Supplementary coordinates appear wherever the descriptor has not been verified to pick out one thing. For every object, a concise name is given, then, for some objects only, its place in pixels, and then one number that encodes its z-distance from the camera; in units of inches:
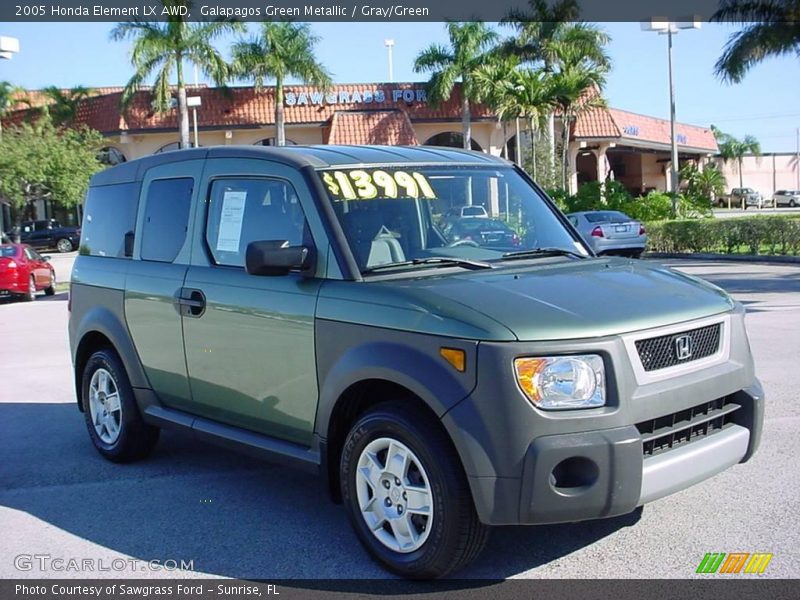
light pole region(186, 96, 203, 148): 1372.8
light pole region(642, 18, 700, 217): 1286.9
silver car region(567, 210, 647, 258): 1008.9
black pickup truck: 1888.5
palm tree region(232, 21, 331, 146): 1614.2
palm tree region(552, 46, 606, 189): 1401.3
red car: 901.8
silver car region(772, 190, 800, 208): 2727.4
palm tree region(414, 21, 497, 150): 1622.8
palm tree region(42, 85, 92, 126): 1899.6
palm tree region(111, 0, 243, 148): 1519.4
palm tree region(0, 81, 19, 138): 2014.0
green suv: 155.5
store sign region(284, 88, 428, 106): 1731.1
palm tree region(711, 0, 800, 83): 1120.2
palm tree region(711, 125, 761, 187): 3267.7
